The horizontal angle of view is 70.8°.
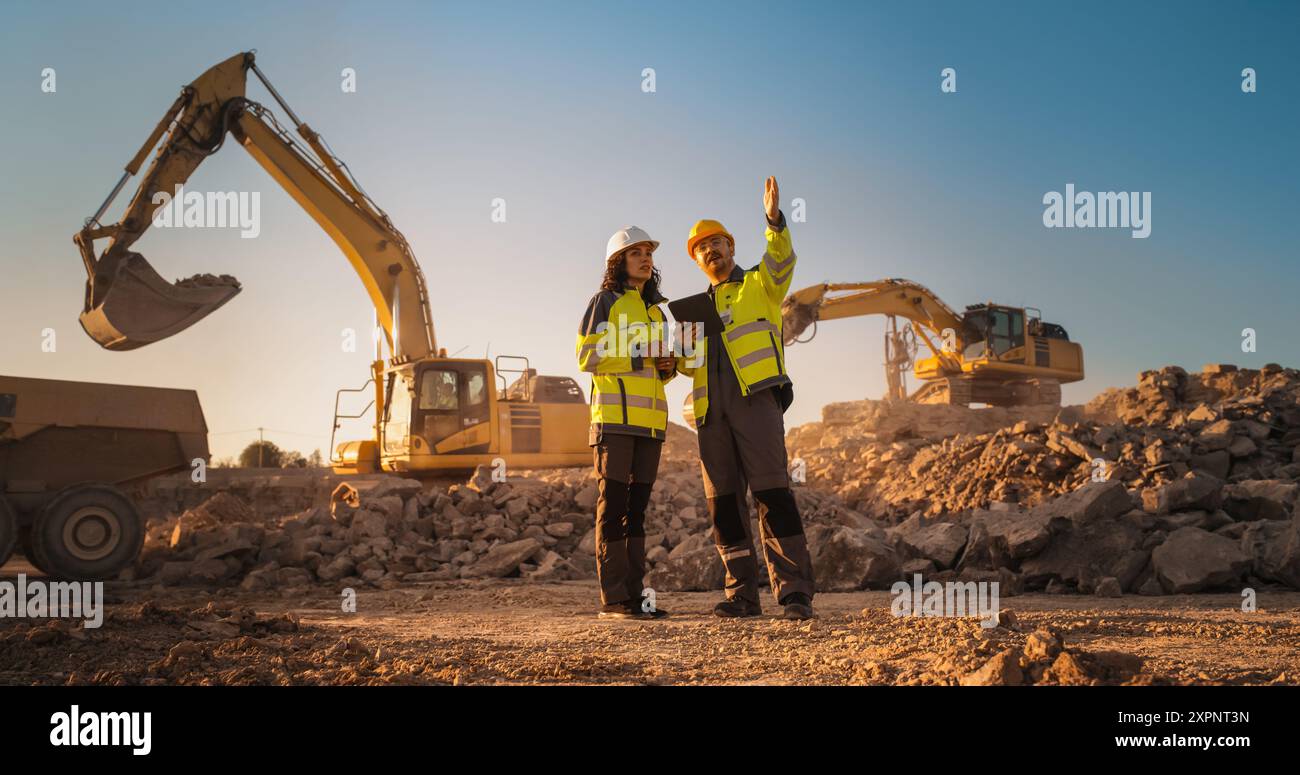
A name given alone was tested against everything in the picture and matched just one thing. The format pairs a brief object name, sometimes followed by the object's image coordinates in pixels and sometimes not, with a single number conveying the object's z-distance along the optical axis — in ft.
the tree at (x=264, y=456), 107.04
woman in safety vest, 16.51
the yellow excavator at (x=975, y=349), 71.36
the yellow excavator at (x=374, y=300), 34.65
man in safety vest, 15.87
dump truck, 28.99
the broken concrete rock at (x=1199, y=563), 20.21
